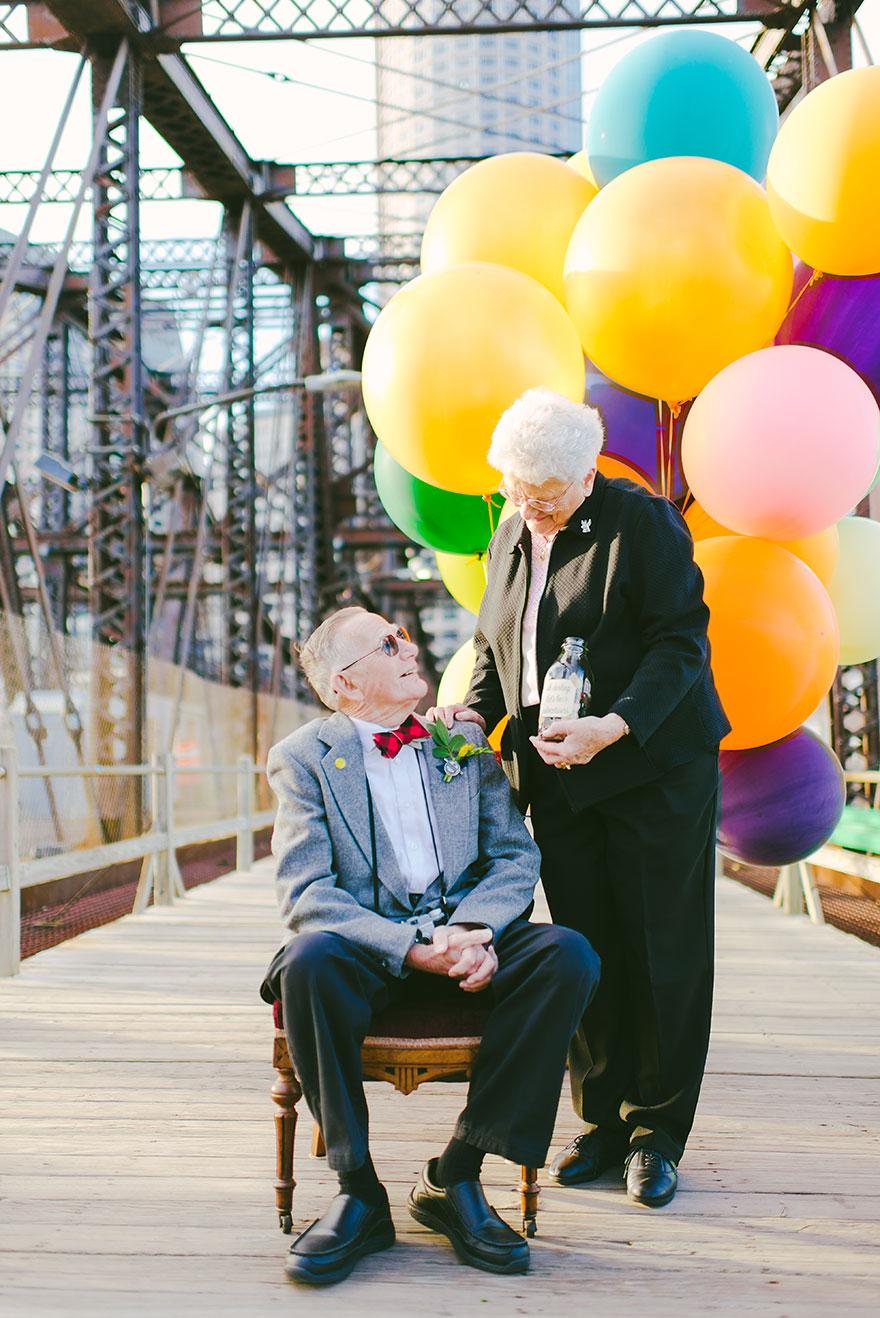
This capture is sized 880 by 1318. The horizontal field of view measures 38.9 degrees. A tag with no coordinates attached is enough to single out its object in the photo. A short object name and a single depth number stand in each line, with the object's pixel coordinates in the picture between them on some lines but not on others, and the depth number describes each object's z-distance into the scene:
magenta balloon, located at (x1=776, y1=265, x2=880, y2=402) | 3.49
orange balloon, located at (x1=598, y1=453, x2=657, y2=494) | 3.57
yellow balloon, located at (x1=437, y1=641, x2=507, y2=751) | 3.87
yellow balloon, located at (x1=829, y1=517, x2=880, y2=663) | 3.97
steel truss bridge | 9.62
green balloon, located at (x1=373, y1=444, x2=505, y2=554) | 3.89
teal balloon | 3.60
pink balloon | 3.21
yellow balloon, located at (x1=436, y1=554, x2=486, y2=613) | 4.21
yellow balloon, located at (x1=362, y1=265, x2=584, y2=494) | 3.29
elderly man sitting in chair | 2.32
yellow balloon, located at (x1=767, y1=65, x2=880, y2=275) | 3.18
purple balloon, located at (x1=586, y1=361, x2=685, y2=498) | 3.88
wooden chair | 2.38
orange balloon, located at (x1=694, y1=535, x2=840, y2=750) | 3.28
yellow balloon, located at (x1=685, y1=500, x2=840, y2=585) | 3.68
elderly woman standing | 2.61
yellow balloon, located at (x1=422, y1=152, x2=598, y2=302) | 3.71
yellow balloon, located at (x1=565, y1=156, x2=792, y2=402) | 3.23
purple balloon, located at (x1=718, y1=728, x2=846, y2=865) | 3.62
